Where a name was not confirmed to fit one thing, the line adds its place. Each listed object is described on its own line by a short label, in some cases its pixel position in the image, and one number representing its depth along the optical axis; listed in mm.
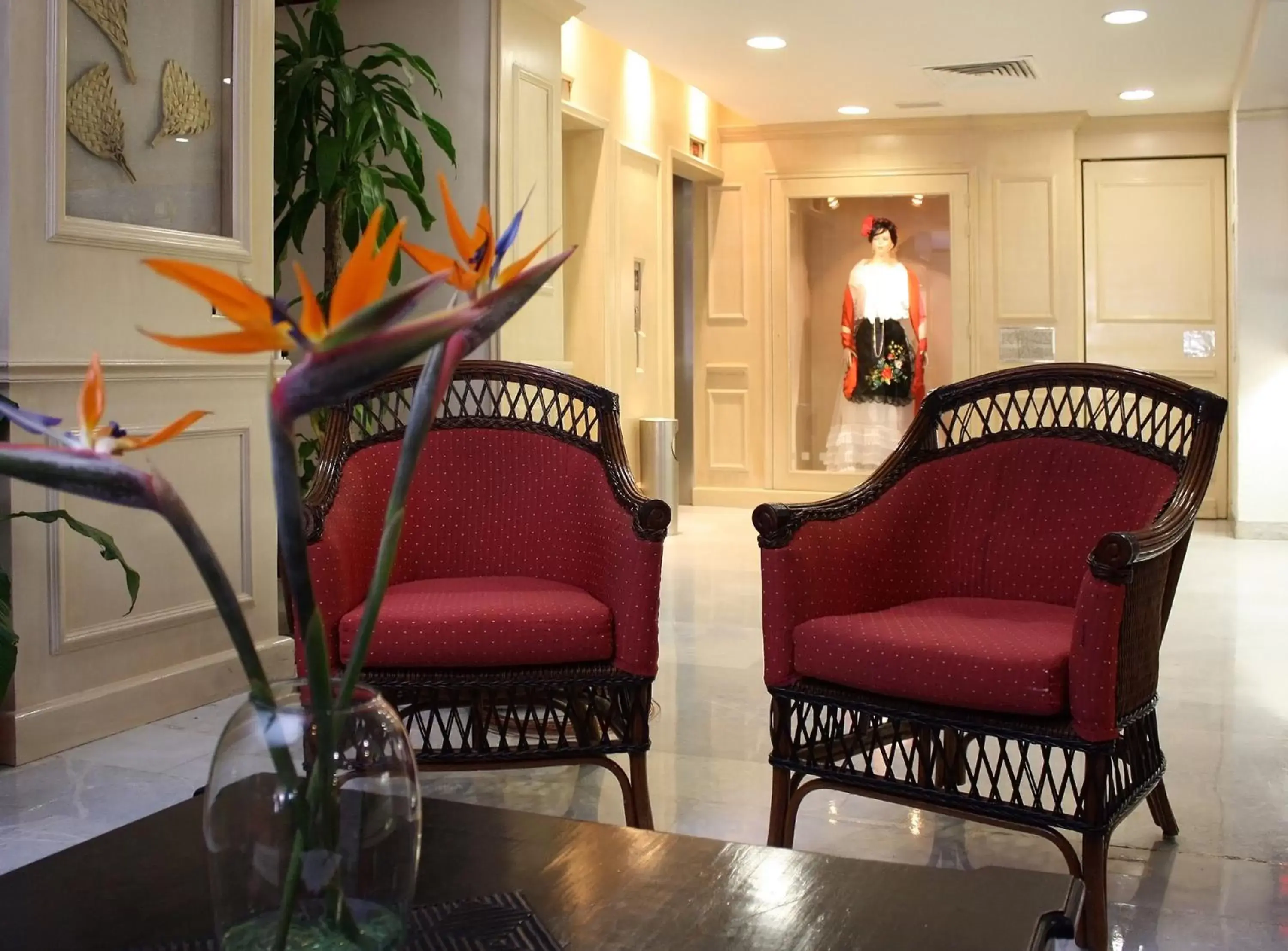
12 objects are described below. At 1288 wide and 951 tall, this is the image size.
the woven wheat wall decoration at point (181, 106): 3424
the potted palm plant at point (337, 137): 4145
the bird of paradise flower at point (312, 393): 687
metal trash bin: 7148
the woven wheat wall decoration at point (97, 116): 3139
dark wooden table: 1151
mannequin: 8695
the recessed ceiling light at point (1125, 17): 5828
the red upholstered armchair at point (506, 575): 2336
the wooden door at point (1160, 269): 8320
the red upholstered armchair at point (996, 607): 2035
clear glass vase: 879
